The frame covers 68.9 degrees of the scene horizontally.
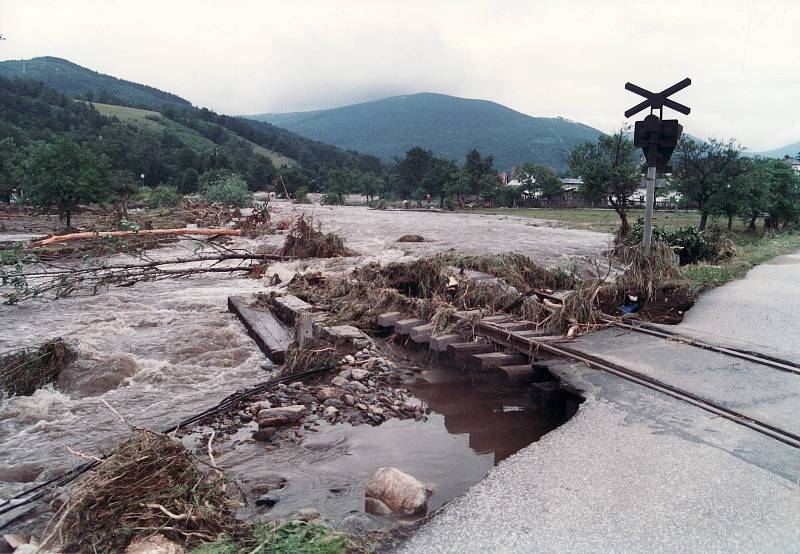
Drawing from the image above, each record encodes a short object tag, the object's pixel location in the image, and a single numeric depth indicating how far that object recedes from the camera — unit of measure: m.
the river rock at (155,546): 2.99
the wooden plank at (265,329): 7.67
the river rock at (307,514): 3.56
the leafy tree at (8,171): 42.30
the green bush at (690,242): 14.53
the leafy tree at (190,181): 81.19
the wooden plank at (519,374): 5.92
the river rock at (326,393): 5.94
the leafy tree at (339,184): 77.39
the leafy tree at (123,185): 34.23
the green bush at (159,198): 47.27
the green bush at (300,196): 73.56
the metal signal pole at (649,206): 8.55
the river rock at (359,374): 6.46
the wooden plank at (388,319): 8.57
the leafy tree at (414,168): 90.38
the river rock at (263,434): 5.07
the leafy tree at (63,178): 27.45
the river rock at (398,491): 3.71
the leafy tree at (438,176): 80.22
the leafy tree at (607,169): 23.64
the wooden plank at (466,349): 6.75
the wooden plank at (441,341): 7.08
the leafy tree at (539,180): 69.31
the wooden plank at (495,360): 6.24
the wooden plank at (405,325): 8.03
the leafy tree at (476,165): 77.64
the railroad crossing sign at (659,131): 8.37
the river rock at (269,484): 4.17
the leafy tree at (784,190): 29.38
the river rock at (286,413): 5.43
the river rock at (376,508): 3.70
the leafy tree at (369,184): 92.00
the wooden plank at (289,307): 9.31
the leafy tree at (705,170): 27.06
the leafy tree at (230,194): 43.03
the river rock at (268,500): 3.96
